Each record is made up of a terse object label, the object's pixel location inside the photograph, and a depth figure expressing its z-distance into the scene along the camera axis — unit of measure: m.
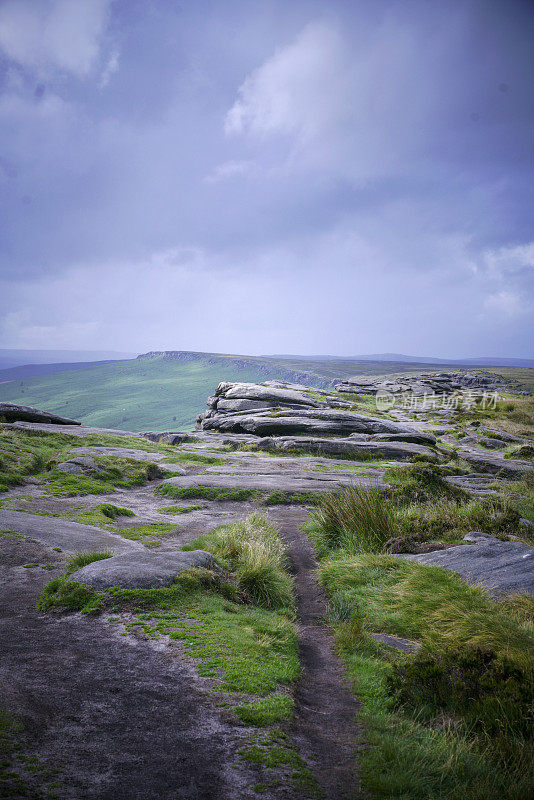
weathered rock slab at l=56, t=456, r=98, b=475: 20.45
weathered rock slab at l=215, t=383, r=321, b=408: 46.31
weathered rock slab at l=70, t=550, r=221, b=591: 7.86
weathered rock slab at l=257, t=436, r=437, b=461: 30.77
